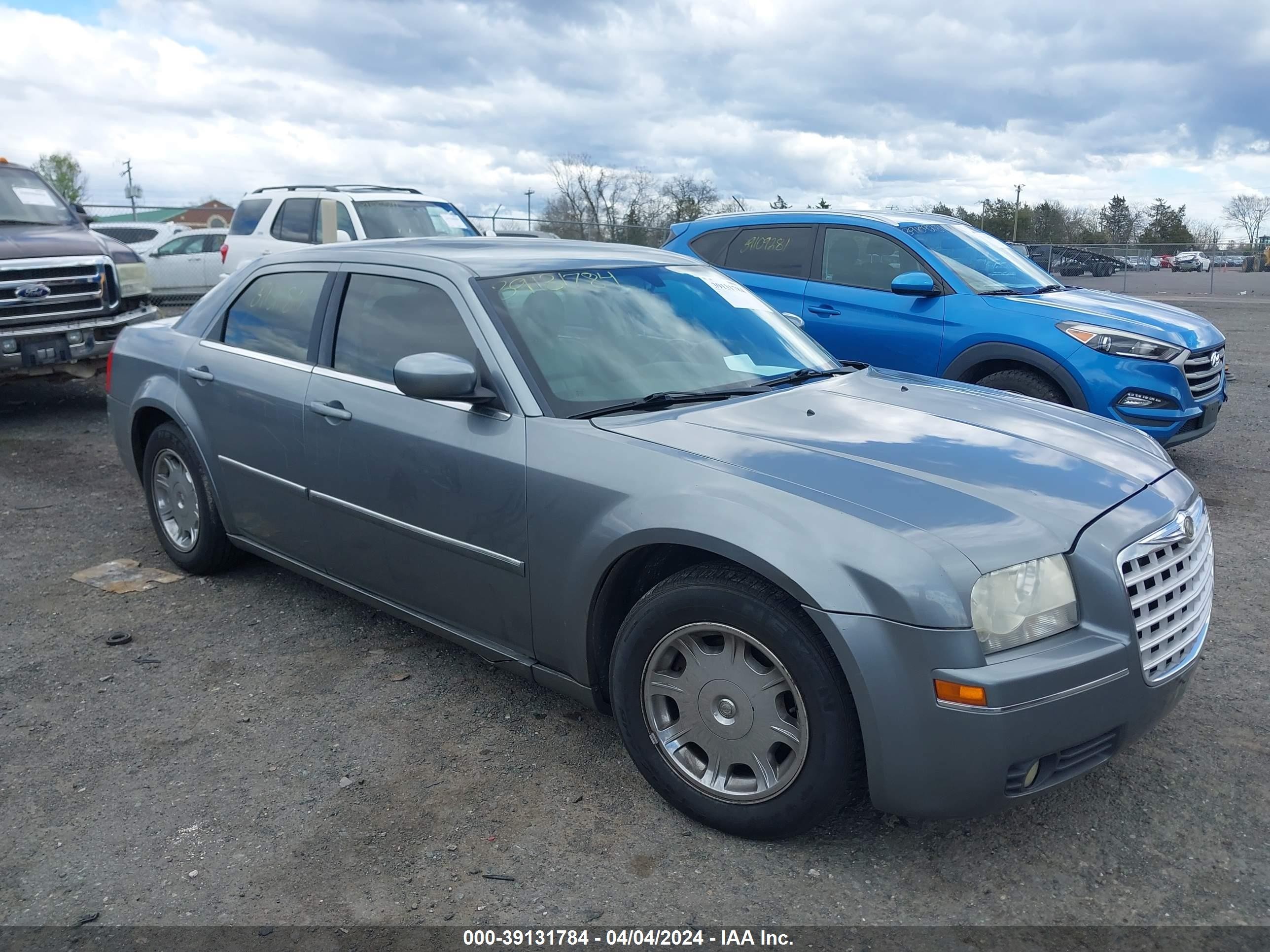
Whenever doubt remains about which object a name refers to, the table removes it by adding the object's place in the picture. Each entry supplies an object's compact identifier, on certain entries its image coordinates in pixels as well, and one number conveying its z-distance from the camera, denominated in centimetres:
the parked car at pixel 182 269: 1612
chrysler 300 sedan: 259
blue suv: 654
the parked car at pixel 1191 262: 3672
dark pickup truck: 860
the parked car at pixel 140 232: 1834
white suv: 1189
